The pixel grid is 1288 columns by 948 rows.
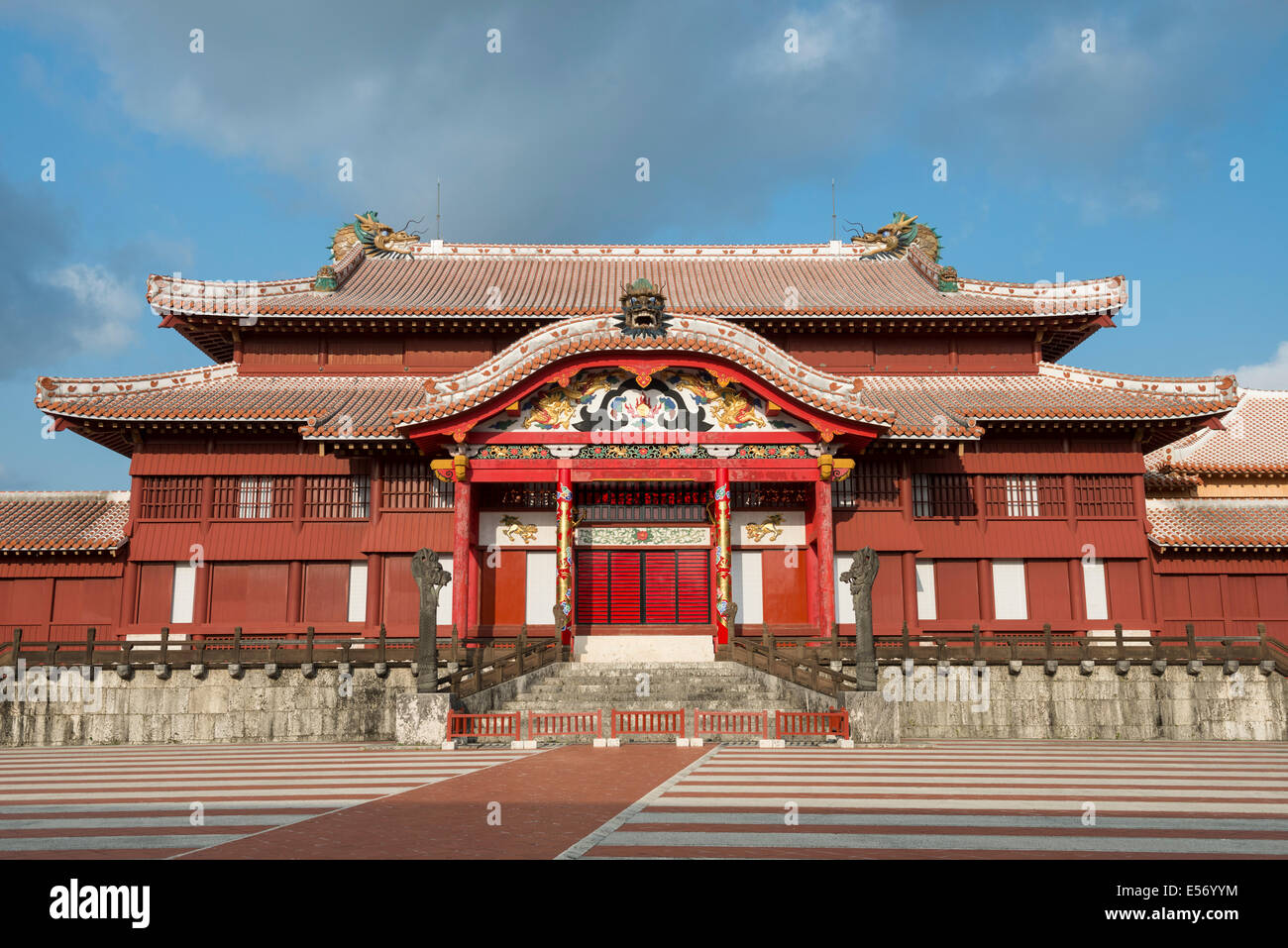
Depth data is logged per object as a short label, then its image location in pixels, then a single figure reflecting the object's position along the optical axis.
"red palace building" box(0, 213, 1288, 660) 23.11
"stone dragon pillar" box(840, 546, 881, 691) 17.14
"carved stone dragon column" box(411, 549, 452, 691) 17.23
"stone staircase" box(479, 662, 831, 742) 18.86
